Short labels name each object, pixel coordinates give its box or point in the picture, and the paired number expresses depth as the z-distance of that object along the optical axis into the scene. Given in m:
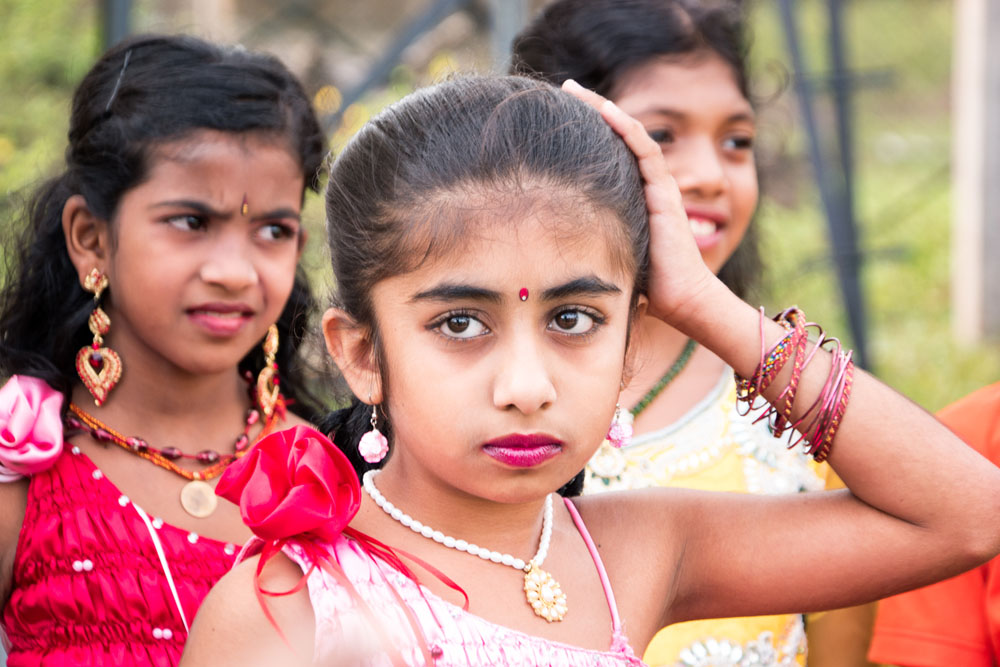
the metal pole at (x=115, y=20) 4.46
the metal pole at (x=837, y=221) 5.99
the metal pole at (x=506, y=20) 4.44
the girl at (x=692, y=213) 2.56
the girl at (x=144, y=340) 2.38
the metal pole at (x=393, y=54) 5.38
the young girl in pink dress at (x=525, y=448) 1.66
